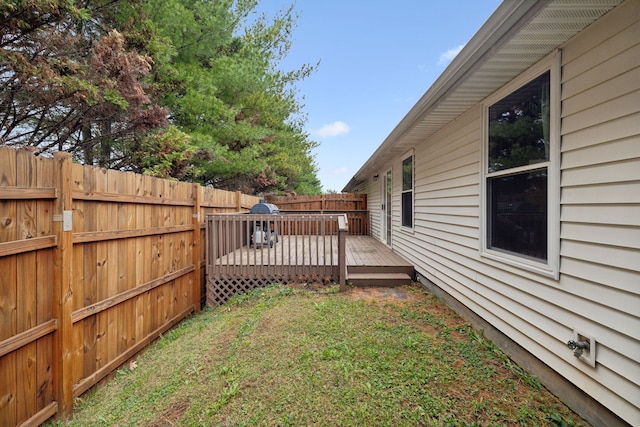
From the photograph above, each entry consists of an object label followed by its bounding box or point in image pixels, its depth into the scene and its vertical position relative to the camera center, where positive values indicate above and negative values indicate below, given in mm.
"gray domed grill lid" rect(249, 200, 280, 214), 6695 +25
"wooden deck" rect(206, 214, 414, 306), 4793 -1000
